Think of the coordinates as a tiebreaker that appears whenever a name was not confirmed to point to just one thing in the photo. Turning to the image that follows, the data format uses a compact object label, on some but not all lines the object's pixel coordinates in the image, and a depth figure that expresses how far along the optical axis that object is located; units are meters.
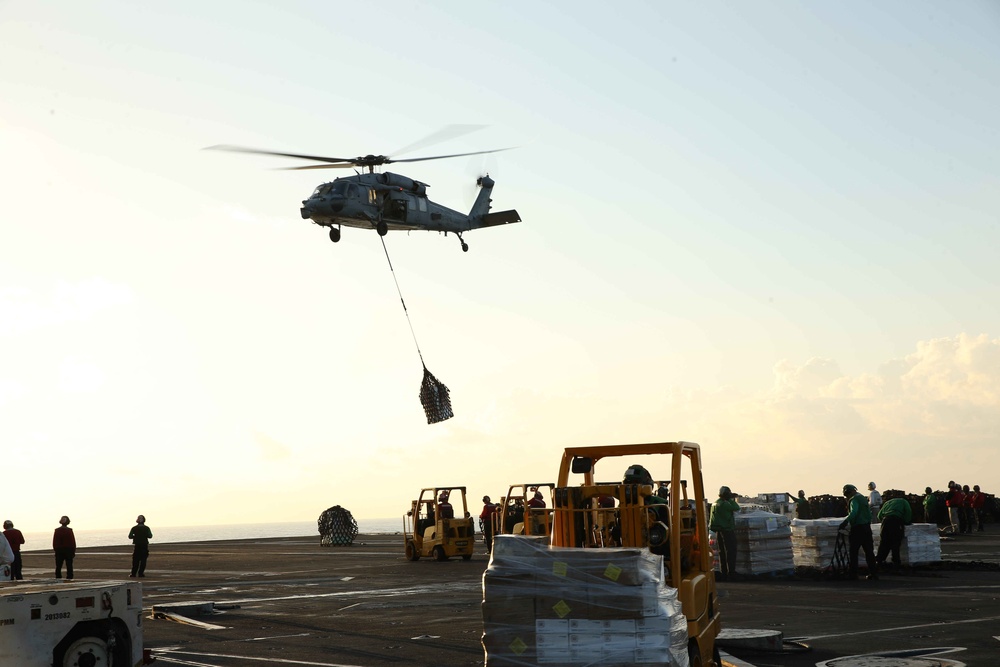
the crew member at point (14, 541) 25.09
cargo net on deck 52.02
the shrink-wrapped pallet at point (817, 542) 23.81
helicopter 32.47
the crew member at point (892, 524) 23.70
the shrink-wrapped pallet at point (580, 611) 8.93
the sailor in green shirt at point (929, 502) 38.69
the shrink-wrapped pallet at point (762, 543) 23.45
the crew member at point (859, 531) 22.17
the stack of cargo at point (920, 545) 24.58
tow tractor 11.00
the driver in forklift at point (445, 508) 34.34
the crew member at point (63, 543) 27.98
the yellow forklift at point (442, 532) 34.25
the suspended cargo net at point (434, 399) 33.94
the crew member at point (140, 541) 30.73
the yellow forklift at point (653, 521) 10.23
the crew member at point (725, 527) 23.12
